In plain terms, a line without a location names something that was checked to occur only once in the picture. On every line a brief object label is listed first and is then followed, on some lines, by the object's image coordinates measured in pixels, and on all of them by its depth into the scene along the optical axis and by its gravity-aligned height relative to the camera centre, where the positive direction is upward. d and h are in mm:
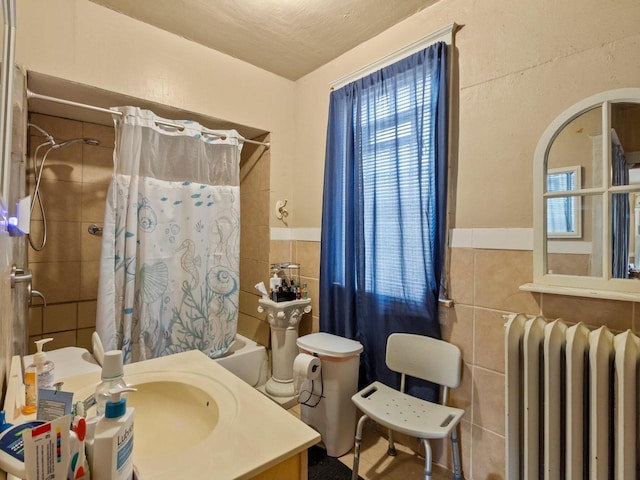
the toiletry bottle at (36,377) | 650 -310
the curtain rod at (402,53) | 1535 +1031
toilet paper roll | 1643 -653
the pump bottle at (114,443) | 458 -302
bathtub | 2096 -807
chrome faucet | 1101 -136
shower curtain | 1724 +2
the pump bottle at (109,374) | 647 -277
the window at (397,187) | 1569 +299
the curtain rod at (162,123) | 1534 +693
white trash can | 1676 -812
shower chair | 1286 -728
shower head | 1971 +659
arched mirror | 1104 +170
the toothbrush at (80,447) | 444 -293
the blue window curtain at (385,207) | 1540 +198
